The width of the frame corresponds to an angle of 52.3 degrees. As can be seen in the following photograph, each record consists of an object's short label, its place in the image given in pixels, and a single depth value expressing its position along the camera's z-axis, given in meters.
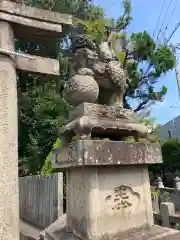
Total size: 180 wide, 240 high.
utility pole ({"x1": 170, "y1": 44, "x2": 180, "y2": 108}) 10.10
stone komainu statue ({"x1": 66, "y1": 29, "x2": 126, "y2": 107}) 2.02
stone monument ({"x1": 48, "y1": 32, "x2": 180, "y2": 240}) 1.75
